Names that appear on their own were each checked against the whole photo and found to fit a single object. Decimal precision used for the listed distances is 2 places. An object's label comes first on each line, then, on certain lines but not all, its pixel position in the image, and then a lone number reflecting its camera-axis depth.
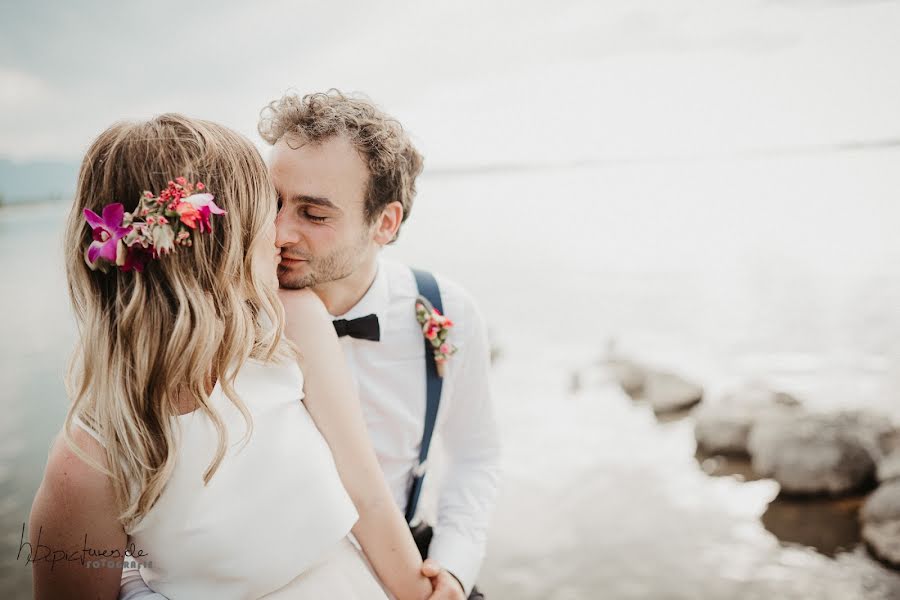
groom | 1.94
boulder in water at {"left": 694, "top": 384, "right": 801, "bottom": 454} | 4.92
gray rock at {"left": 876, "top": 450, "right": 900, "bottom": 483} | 3.93
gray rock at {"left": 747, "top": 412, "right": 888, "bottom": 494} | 4.10
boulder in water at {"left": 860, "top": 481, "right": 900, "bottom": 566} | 3.46
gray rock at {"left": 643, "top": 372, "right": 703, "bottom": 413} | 6.01
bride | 1.15
